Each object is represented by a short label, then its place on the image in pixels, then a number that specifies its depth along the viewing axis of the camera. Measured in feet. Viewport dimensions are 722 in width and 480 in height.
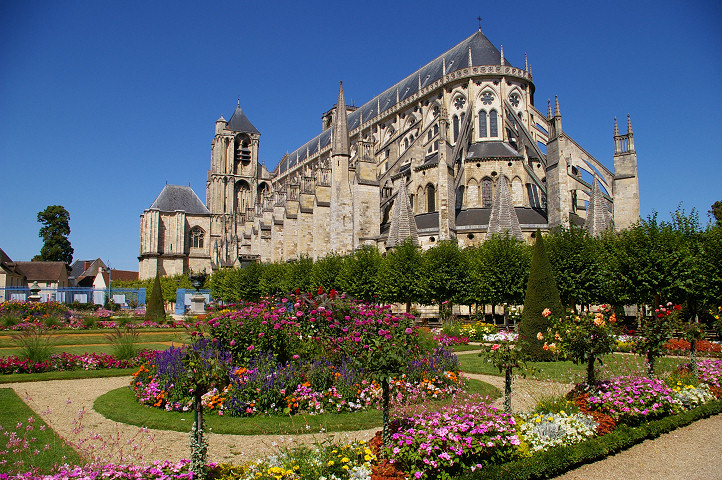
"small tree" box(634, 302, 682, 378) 30.17
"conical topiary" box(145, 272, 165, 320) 85.40
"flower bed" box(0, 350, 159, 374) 39.06
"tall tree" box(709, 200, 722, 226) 122.40
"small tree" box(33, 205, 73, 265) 218.38
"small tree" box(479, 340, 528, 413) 23.36
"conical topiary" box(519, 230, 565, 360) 43.01
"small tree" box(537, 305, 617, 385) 24.93
